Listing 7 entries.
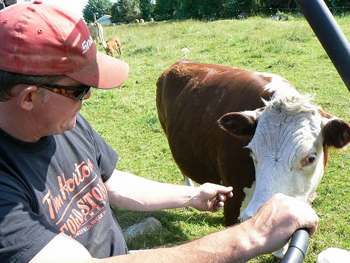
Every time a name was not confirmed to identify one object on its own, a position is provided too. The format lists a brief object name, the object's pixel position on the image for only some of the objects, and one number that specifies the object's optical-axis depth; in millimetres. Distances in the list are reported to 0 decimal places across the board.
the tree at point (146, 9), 57812
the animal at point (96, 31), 19906
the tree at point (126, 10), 58438
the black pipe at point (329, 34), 836
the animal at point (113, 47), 14789
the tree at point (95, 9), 85000
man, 1124
